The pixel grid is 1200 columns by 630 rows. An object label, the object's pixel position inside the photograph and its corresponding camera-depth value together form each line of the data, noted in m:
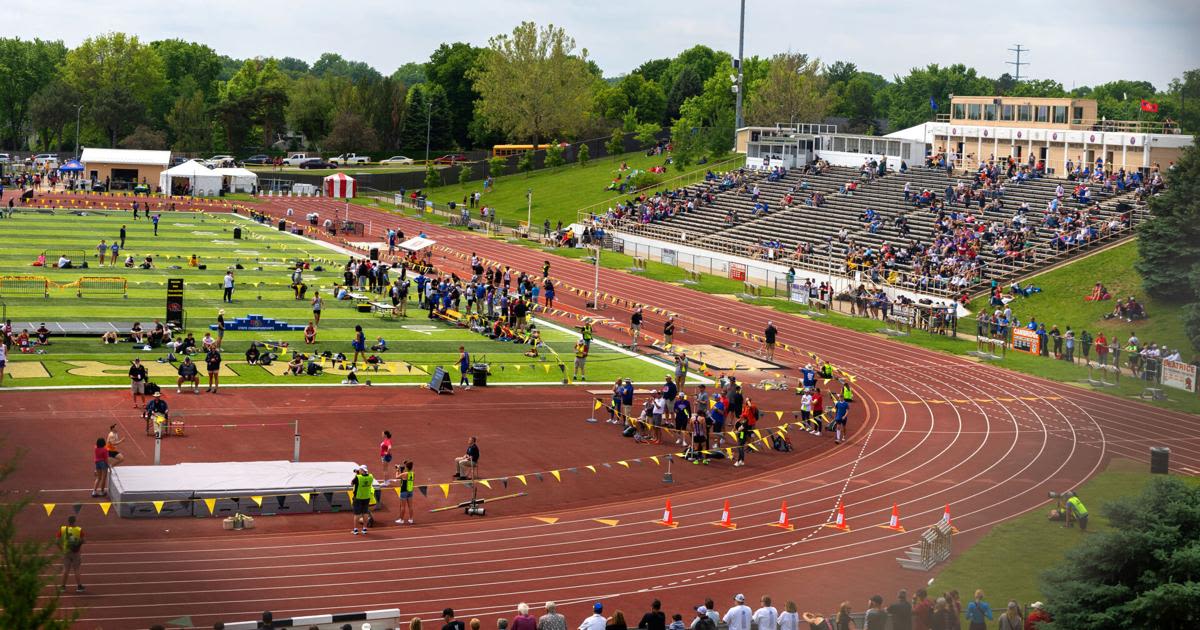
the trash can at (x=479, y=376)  40.41
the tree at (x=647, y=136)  123.06
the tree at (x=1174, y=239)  51.19
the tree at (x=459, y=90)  145.50
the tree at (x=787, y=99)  118.94
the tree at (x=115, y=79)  137.88
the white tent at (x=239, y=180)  106.94
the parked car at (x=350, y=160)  135.88
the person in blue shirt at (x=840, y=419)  36.75
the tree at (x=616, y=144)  120.25
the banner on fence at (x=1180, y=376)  43.19
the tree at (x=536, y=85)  127.69
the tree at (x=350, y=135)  138.75
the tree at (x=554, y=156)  118.19
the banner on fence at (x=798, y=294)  62.19
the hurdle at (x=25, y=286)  52.62
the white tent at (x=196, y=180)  100.94
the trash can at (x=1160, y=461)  33.34
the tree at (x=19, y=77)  135.25
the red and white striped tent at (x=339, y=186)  103.62
